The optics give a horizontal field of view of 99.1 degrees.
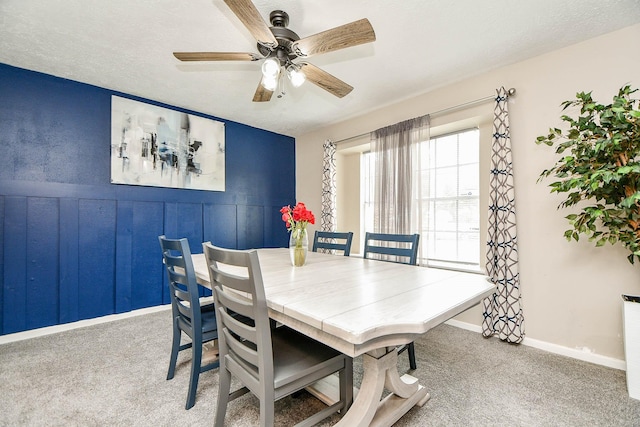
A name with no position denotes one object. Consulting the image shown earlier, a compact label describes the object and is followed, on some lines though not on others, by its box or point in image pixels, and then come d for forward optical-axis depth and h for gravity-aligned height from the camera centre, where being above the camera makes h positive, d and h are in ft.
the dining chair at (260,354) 3.52 -2.21
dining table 3.07 -1.24
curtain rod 8.16 +3.62
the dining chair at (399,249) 6.54 -0.98
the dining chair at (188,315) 5.13 -2.08
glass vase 6.54 -0.83
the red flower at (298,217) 6.43 -0.08
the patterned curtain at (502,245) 7.91 -0.93
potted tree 5.35 +0.74
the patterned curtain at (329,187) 13.41 +1.31
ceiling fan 4.74 +3.33
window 10.05 +0.47
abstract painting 10.19 +2.71
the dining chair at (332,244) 8.51 -0.98
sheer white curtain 10.22 +1.49
